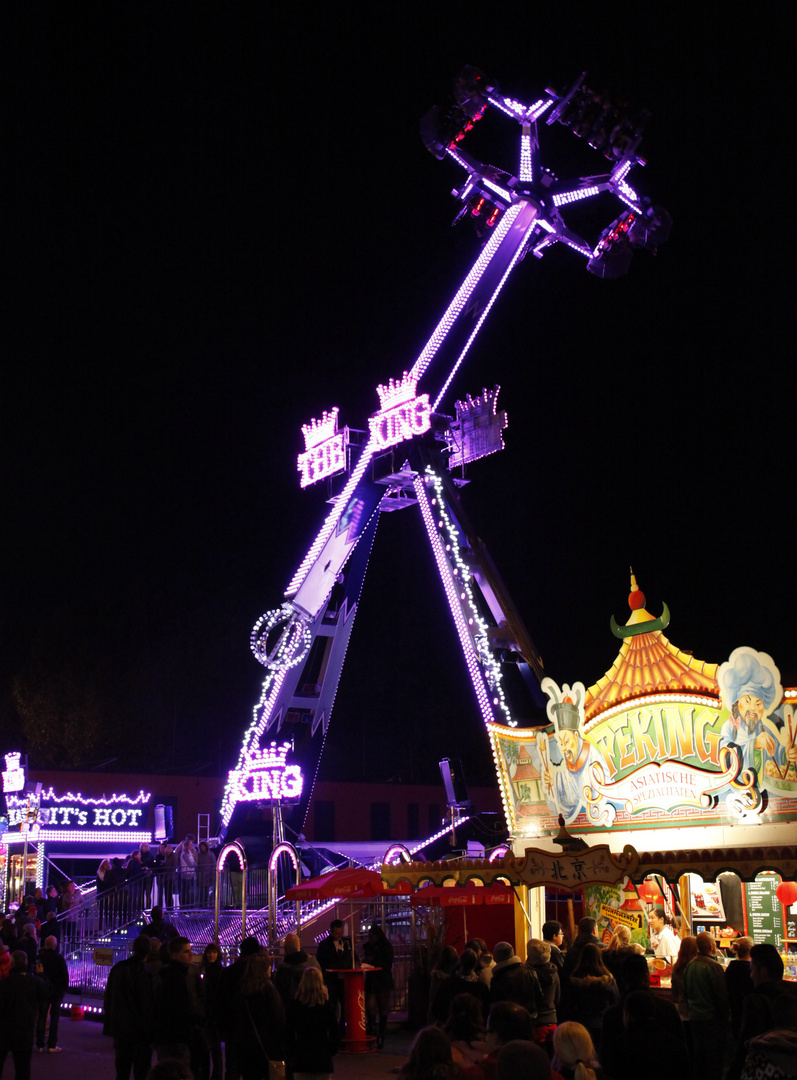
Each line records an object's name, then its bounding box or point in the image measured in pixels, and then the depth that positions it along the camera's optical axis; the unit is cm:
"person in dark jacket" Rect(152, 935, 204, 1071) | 897
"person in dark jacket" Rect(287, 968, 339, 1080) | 752
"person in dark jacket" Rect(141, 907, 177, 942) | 1545
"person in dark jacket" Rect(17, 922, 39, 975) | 1583
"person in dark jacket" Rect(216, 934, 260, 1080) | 883
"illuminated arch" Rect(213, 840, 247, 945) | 1760
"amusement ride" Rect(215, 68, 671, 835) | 2564
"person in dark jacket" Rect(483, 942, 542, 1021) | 789
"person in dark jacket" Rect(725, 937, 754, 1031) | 912
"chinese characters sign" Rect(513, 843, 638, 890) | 1339
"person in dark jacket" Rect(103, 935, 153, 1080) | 940
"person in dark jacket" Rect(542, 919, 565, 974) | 1255
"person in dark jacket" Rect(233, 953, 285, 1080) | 831
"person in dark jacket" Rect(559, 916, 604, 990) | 940
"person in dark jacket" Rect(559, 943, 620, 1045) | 845
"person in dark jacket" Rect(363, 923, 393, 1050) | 1351
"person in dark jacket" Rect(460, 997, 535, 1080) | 523
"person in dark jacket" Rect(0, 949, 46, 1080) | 998
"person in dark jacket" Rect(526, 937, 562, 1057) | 887
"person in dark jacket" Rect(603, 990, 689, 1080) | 529
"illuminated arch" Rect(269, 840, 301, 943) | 1777
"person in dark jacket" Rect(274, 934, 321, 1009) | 984
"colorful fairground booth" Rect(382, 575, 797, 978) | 1363
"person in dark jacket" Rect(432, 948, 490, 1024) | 882
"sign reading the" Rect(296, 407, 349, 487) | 2988
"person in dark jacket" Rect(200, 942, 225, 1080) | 924
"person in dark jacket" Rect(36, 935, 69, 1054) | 1361
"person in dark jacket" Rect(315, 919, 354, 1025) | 1318
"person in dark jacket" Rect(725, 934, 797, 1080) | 658
